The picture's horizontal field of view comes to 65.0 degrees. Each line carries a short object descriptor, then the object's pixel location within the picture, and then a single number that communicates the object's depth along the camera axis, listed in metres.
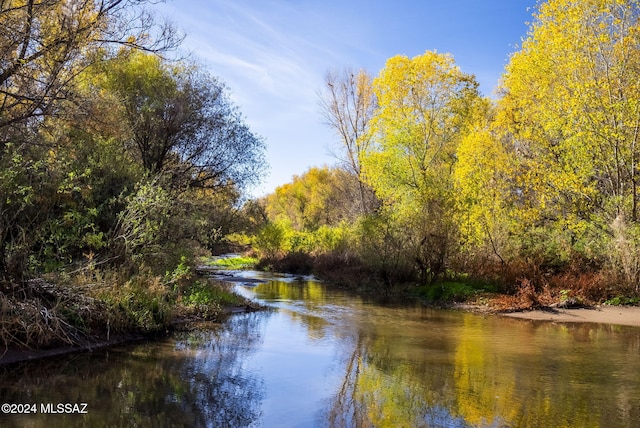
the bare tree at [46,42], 9.84
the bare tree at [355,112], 36.56
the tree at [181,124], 21.52
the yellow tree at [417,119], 27.98
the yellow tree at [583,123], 18.14
